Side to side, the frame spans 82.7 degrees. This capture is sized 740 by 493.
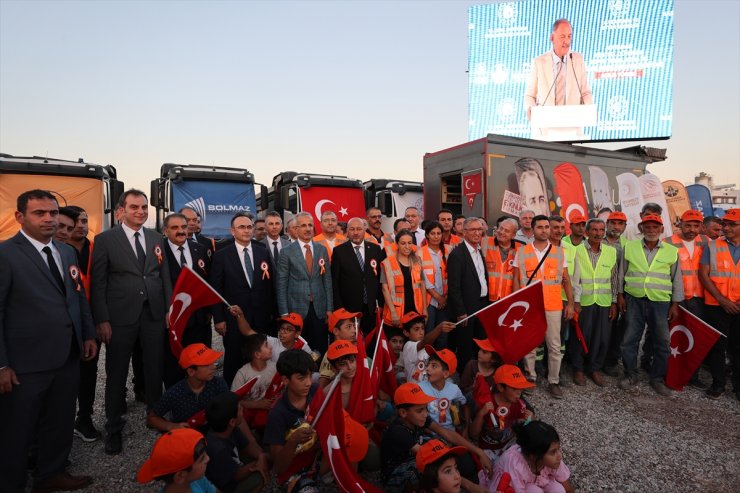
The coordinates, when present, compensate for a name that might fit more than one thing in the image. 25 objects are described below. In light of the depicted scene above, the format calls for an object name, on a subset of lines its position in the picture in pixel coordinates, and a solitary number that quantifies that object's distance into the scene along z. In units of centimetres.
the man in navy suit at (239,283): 440
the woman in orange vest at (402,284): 484
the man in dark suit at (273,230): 555
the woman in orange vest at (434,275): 510
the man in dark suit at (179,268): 423
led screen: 1812
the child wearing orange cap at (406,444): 288
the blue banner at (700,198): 1212
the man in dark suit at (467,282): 484
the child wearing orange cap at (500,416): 329
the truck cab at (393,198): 1043
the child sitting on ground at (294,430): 275
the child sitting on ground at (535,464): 261
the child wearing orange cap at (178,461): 218
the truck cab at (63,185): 717
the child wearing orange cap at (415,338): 426
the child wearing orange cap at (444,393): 340
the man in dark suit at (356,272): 486
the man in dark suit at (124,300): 354
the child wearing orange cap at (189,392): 318
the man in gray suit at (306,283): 464
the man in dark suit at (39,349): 273
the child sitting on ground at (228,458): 270
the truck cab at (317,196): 977
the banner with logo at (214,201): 874
